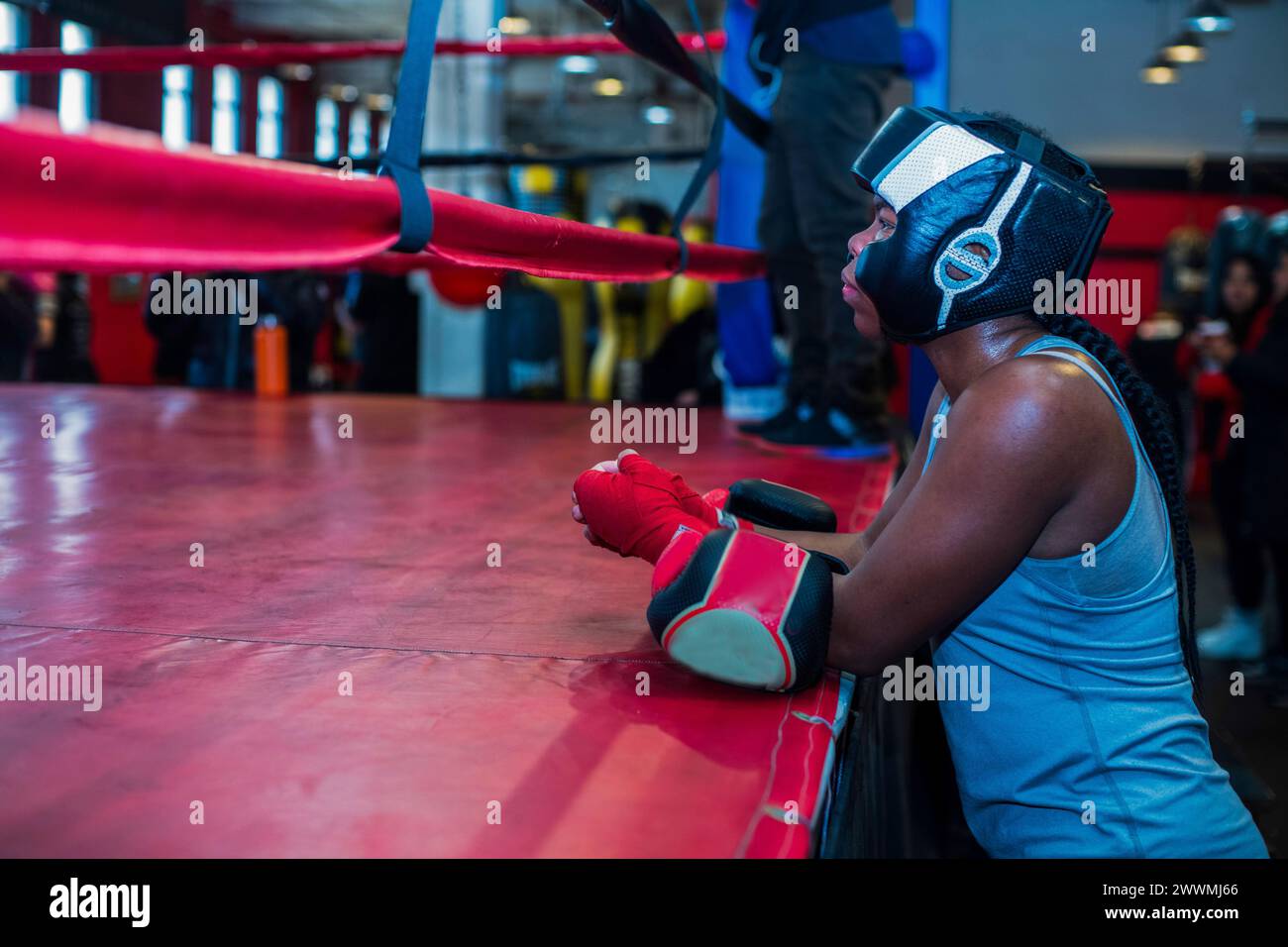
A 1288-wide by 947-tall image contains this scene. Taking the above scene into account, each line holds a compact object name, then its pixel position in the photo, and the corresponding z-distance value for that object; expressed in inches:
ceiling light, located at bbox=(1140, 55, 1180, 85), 291.3
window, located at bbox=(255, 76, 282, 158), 526.9
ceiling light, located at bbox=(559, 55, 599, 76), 445.1
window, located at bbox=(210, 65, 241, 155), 483.2
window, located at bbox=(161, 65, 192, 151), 442.3
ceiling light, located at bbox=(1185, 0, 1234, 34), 239.0
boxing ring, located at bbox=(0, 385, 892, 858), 31.0
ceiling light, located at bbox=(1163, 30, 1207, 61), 273.0
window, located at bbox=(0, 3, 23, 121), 341.7
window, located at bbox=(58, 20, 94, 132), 384.2
